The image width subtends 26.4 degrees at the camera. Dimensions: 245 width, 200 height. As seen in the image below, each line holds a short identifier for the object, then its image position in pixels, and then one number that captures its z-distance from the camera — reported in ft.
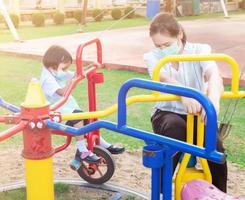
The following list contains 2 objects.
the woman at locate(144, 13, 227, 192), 9.19
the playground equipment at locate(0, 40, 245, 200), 6.64
